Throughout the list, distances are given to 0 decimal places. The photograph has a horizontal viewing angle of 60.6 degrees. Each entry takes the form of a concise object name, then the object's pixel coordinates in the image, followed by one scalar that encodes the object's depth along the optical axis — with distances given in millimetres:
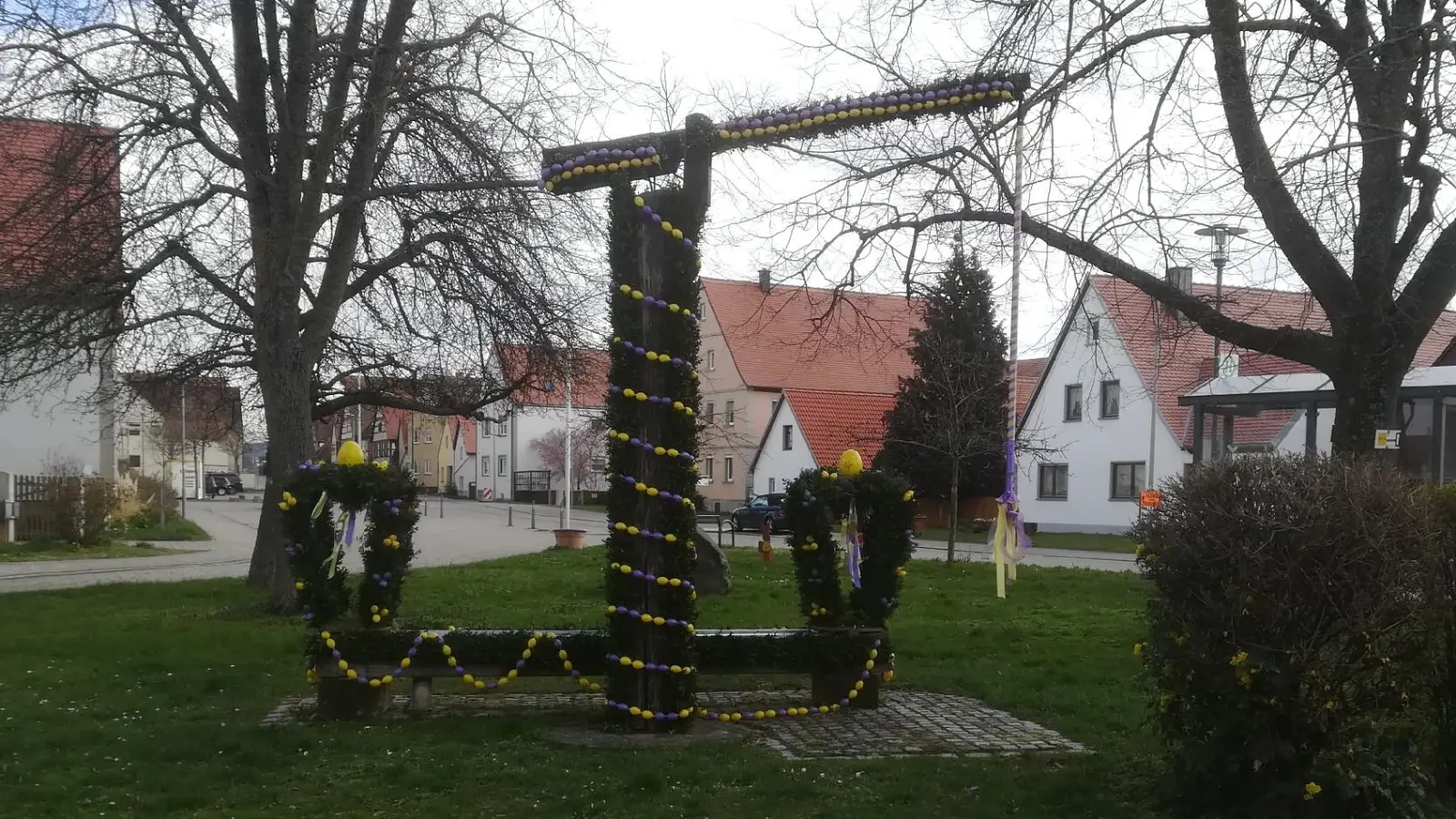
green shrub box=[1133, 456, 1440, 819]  5035
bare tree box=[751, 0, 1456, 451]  8055
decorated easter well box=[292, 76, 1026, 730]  7434
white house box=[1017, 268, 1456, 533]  32562
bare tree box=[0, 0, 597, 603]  12469
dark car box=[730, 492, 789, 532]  37812
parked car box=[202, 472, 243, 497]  83312
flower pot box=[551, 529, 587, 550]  24844
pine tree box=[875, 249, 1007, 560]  24844
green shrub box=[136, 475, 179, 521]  32472
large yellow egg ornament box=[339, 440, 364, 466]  8297
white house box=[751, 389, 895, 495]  45188
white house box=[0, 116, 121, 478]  12461
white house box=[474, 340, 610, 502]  53469
